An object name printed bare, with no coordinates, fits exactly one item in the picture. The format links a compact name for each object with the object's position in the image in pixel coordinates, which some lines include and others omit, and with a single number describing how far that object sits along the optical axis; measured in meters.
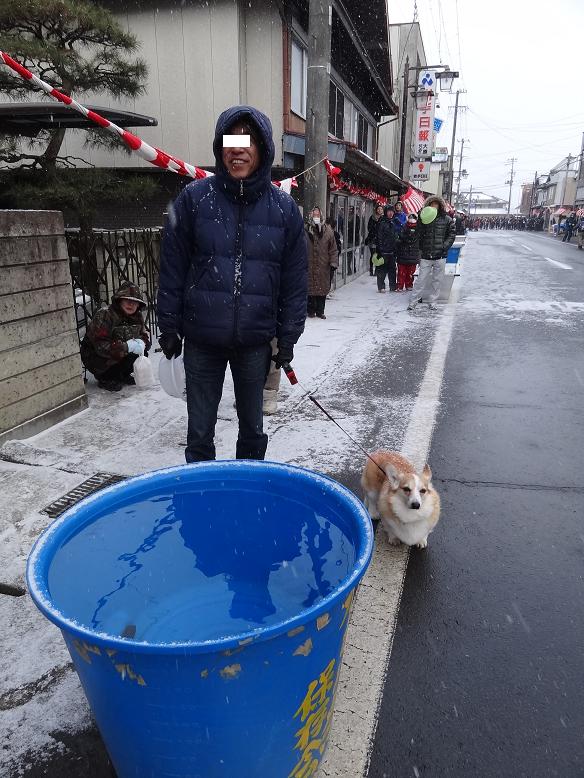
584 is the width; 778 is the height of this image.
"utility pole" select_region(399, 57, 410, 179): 23.90
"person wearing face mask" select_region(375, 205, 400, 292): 12.11
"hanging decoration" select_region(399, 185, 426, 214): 18.25
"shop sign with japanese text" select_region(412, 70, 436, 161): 27.20
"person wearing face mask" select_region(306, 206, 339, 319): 9.38
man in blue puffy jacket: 2.62
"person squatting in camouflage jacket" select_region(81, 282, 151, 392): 5.46
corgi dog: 2.97
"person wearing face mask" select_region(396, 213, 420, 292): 12.10
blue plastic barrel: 1.30
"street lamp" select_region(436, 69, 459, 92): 26.98
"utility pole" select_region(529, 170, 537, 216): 110.50
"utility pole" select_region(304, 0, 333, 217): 8.45
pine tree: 7.23
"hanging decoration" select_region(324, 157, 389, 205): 10.03
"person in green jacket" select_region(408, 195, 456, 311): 10.14
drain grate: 3.31
